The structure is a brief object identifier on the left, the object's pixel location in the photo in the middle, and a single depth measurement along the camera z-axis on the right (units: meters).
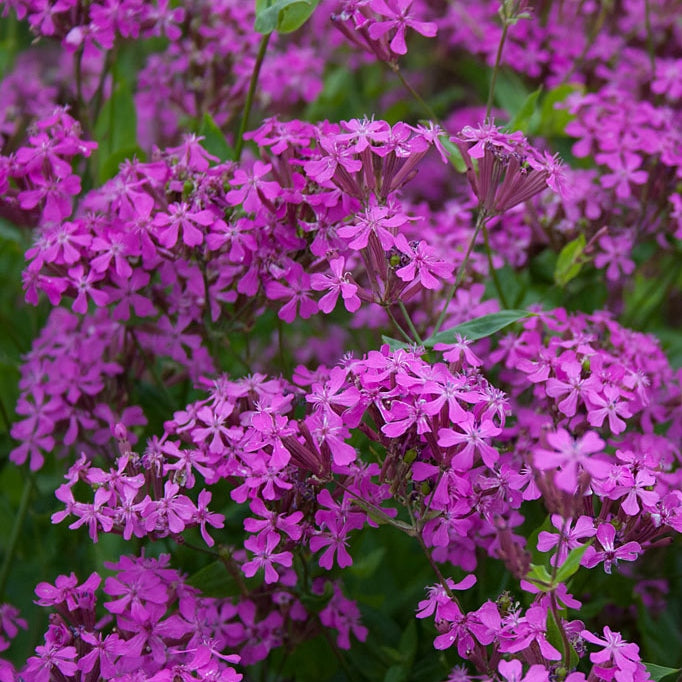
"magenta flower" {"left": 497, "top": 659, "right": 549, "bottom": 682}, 0.62
